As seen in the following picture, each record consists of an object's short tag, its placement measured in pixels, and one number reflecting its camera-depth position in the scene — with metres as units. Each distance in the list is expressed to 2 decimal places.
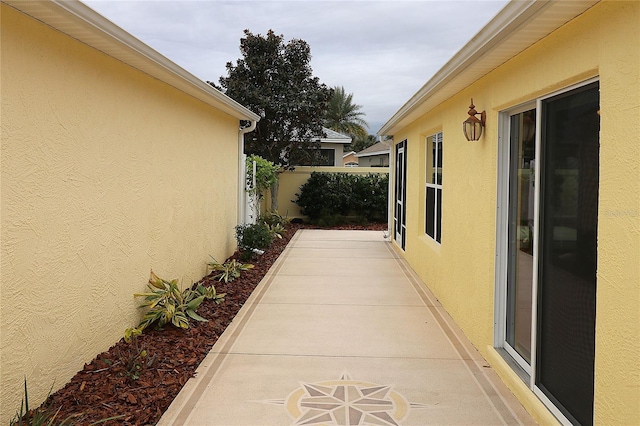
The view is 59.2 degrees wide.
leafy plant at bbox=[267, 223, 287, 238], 14.35
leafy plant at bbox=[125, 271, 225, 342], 5.84
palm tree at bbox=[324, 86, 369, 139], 36.12
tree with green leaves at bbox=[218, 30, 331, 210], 17.33
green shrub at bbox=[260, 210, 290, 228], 16.30
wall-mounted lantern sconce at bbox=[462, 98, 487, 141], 5.37
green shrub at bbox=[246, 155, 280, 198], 13.13
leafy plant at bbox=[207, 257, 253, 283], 8.79
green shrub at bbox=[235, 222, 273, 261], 10.50
